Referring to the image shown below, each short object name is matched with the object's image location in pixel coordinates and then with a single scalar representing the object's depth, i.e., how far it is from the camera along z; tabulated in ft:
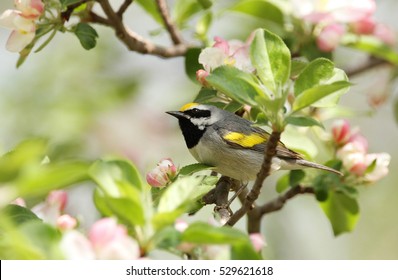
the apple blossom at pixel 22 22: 19.66
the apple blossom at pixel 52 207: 15.48
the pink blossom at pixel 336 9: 25.53
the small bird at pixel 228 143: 23.15
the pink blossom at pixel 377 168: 22.76
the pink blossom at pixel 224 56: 19.42
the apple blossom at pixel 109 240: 11.61
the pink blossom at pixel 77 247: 11.71
